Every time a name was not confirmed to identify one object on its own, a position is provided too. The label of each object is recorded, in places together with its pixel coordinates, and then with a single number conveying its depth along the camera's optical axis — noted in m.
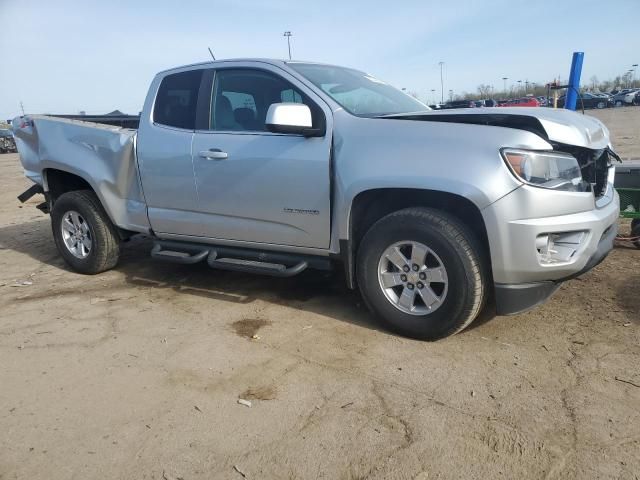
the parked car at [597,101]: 46.22
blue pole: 5.61
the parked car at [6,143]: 34.09
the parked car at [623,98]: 46.03
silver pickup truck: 2.95
